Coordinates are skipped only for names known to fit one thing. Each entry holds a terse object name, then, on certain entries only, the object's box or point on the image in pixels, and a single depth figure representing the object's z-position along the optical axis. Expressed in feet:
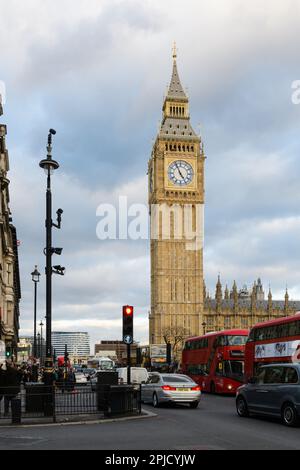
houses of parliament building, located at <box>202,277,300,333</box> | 451.12
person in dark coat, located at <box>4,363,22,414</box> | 67.67
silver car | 82.53
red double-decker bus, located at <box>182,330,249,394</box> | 120.57
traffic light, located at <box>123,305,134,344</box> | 75.25
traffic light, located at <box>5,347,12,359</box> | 171.28
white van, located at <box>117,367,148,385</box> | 124.06
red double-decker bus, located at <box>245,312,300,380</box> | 89.92
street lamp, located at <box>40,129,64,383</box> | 69.82
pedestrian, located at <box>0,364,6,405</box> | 70.83
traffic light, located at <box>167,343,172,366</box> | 240.73
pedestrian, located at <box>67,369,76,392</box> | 138.15
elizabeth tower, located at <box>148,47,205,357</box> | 420.36
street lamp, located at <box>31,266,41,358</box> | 129.86
